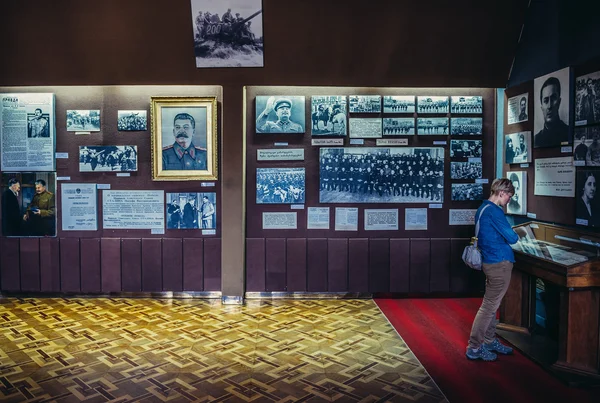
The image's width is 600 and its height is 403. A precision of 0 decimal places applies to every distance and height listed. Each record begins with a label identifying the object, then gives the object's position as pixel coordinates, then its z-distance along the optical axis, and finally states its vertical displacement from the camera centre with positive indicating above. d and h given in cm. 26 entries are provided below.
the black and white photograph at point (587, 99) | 443 +90
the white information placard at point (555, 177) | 486 +12
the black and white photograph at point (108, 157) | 660 +48
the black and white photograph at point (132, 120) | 657 +102
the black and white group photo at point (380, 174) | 662 +21
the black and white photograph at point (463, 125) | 663 +94
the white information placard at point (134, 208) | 663 -28
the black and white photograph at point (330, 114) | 657 +110
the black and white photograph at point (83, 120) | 659 +103
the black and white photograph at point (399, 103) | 659 +126
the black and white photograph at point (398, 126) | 661 +92
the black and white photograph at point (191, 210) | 663 -31
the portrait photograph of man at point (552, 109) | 485 +90
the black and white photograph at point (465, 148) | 665 +60
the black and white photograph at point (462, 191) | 667 -4
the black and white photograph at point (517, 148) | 566 +53
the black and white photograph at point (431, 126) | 661 +92
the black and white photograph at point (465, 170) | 666 +27
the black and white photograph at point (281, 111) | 655 +114
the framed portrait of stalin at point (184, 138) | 651 +75
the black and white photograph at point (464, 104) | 661 +125
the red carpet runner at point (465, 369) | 364 -169
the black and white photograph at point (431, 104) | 659 +124
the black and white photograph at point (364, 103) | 658 +126
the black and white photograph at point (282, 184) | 662 +7
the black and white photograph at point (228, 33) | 578 +209
